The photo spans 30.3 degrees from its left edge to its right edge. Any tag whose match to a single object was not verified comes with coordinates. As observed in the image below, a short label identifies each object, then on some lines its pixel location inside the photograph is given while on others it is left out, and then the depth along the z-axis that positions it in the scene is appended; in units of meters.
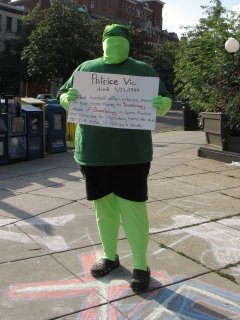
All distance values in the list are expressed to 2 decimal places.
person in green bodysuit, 3.12
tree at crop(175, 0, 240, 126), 8.78
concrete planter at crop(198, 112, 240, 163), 8.37
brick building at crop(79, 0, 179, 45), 81.44
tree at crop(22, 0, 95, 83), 29.44
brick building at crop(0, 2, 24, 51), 51.47
